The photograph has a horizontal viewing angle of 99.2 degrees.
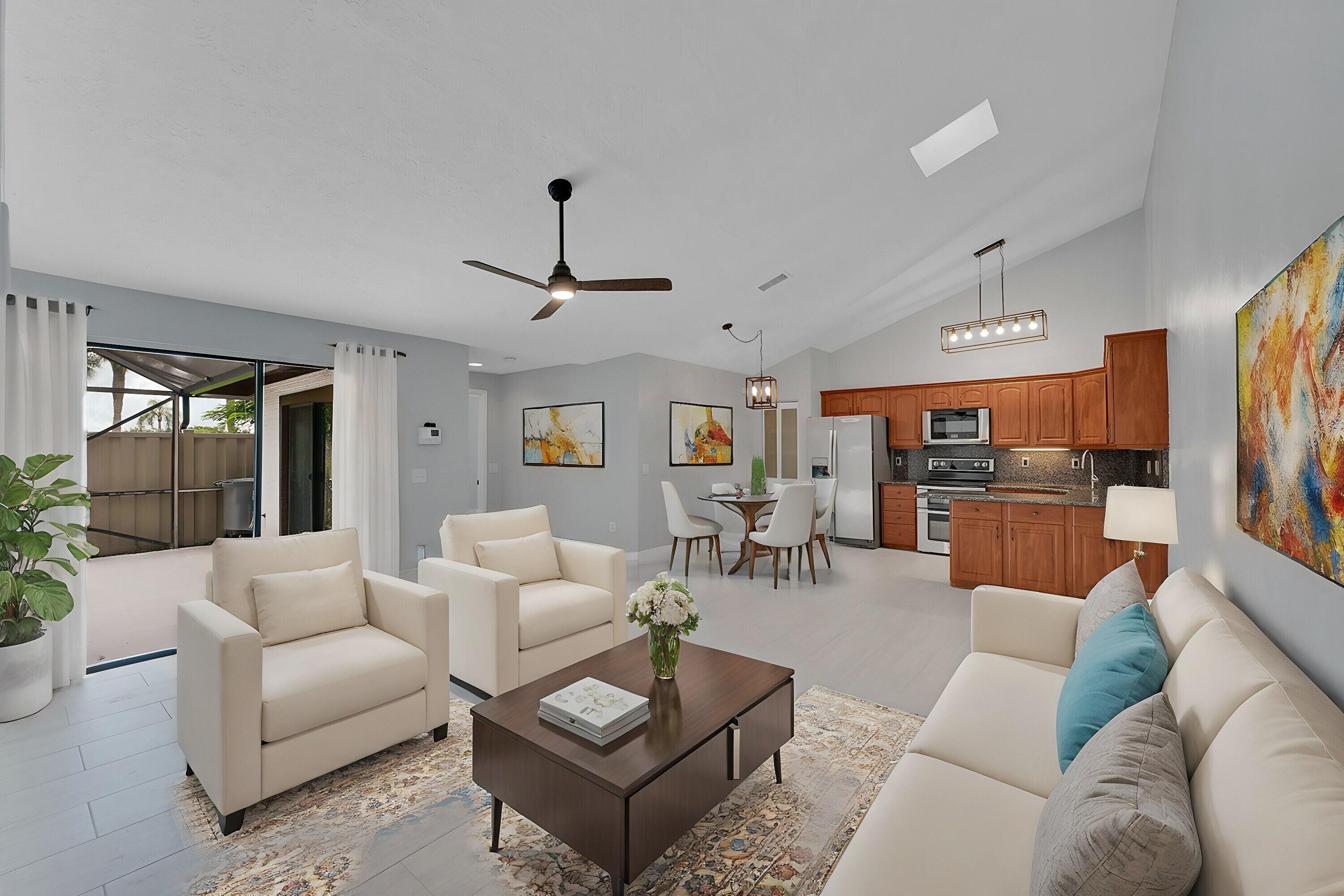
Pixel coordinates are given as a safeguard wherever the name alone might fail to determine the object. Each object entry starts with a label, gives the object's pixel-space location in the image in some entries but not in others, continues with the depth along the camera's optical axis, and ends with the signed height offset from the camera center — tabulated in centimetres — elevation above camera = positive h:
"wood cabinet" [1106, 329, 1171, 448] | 342 +33
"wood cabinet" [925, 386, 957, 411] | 669 +58
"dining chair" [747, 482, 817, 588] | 504 -65
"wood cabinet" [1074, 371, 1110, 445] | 556 +35
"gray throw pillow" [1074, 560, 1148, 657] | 188 -52
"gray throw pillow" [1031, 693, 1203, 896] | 78 -56
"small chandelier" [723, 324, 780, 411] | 594 +59
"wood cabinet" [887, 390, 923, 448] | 695 +34
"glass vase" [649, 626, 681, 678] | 203 -72
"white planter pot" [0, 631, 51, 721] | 258 -102
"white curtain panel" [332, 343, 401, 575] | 436 +1
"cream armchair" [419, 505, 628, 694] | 271 -81
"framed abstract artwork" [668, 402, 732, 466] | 677 +17
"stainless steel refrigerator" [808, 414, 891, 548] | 693 -24
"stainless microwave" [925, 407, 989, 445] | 643 +23
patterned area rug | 164 -123
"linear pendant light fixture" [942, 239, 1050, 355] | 507 +105
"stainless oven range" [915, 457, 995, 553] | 645 -55
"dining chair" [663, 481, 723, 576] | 555 -75
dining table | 550 -54
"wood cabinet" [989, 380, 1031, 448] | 620 +33
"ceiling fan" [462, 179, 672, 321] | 274 +83
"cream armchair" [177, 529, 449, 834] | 185 -82
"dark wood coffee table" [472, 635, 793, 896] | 146 -88
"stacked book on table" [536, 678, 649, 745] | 166 -79
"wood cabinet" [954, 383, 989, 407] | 648 +58
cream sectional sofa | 70 -55
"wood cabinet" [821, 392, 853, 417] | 750 +57
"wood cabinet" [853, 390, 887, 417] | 722 +57
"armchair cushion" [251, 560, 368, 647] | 234 -64
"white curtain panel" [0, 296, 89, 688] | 291 +31
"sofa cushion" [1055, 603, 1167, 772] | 128 -56
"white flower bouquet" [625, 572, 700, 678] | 199 -58
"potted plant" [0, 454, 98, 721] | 256 -59
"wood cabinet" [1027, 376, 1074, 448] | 588 +33
